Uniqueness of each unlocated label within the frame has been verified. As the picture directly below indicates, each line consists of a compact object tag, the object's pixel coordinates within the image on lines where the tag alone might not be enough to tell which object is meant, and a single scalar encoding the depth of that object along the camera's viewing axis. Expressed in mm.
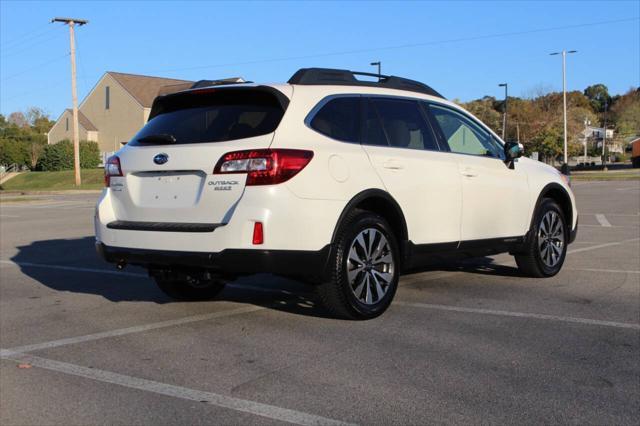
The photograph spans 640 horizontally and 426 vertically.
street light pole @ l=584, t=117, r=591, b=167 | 85475
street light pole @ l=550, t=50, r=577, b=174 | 51788
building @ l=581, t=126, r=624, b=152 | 116044
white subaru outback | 5031
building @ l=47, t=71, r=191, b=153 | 66000
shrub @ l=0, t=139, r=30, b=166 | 74312
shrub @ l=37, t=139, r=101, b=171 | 64125
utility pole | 43500
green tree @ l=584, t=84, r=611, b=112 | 146500
